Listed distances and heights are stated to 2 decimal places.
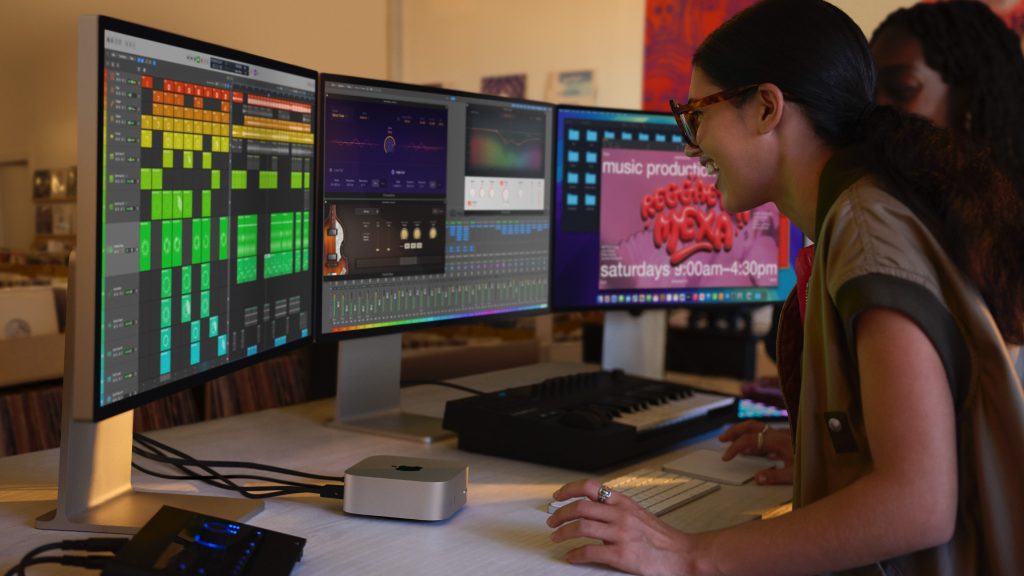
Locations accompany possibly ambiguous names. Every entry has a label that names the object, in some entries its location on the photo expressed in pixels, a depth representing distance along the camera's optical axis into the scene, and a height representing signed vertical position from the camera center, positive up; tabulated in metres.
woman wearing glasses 0.93 -0.10
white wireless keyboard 1.27 -0.35
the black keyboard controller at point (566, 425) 1.43 -0.30
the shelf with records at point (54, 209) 3.88 -0.02
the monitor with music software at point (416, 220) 1.55 -0.01
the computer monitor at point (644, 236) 1.90 -0.03
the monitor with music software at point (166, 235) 0.97 -0.03
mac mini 1.18 -0.32
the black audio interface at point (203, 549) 0.91 -0.32
